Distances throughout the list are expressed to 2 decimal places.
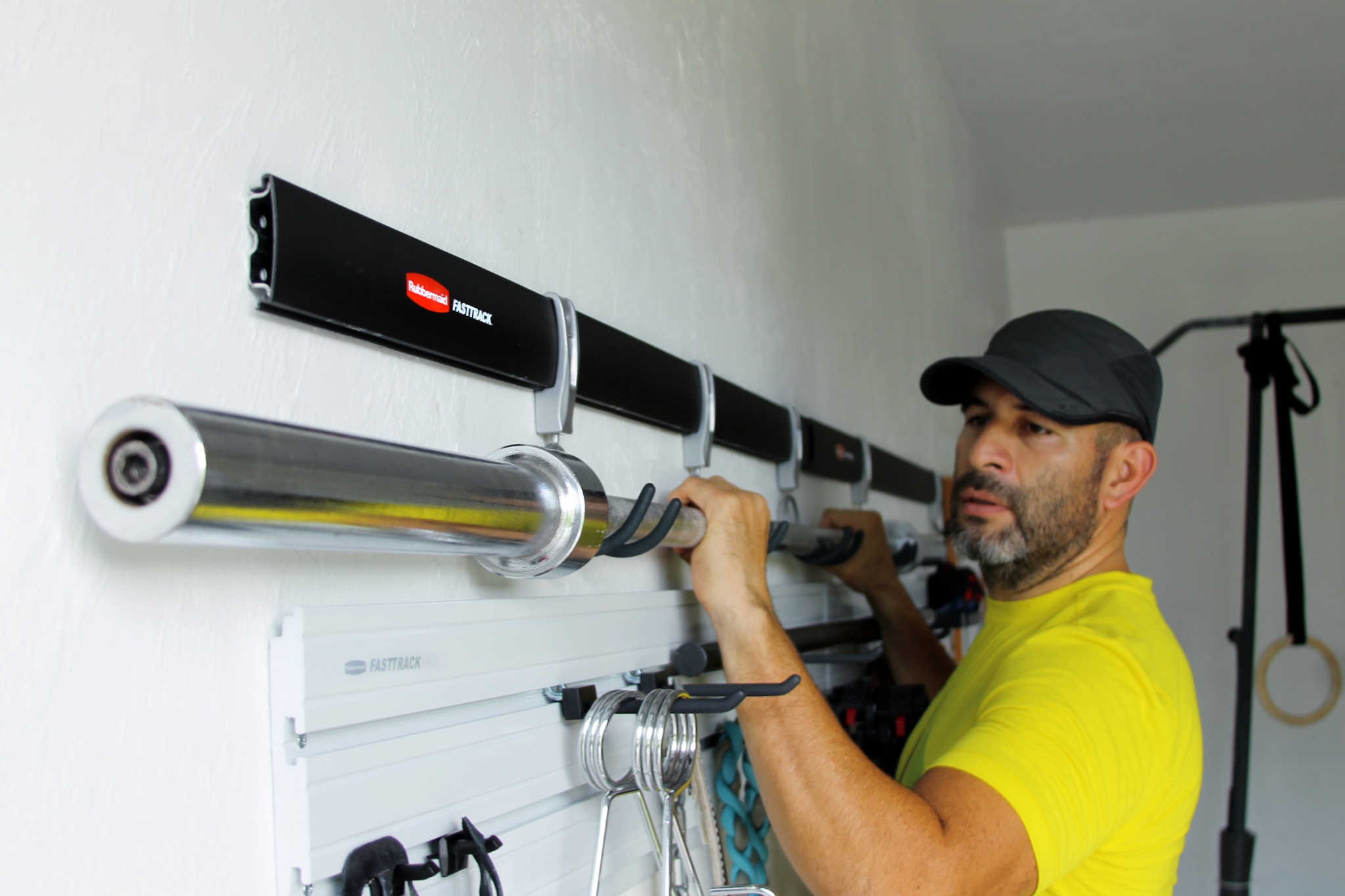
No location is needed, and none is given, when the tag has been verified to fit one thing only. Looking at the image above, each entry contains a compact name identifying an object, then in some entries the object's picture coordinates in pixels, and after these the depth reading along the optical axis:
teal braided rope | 1.11
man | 0.91
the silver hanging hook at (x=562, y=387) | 0.83
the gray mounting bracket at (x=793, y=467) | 1.40
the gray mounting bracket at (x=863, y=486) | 1.72
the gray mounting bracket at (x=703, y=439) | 1.11
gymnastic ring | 3.33
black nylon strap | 3.00
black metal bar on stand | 2.79
